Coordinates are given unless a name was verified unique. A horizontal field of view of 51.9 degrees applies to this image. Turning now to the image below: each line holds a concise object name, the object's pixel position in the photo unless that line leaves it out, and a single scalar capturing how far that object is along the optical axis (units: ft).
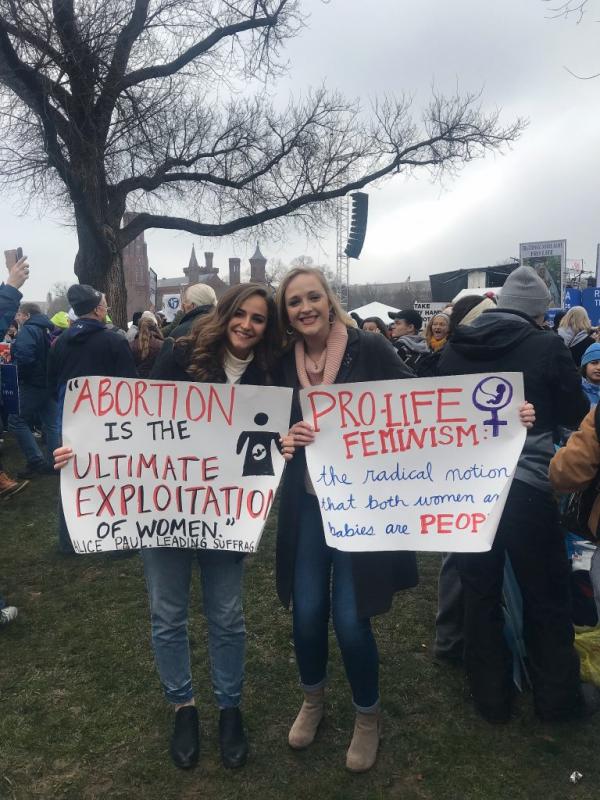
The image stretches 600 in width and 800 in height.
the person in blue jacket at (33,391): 22.26
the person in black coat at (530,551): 8.10
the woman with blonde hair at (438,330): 18.01
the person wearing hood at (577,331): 20.71
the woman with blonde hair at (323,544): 7.45
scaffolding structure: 82.67
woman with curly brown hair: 7.55
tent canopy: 55.83
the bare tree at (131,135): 32.53
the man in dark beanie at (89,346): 14.29
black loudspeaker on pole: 49.62
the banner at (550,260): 40.42
